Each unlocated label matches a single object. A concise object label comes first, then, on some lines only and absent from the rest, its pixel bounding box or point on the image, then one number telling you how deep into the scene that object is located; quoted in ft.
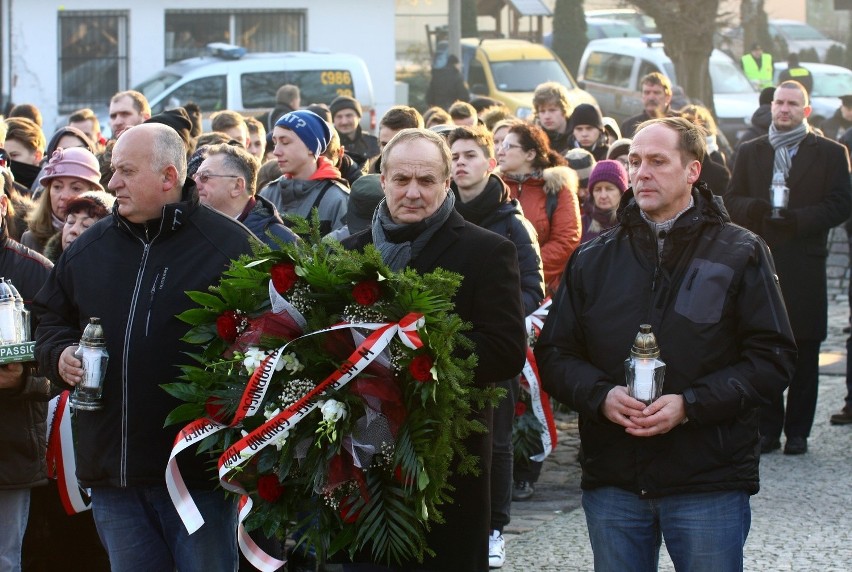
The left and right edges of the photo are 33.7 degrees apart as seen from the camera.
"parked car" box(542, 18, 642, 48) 123.44
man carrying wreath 16.01
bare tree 82.58
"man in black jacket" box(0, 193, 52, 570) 18.63
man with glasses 22.97
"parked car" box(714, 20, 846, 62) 122.21
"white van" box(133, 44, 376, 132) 74.33
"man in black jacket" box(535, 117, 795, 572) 15.12
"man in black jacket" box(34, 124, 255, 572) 16.40
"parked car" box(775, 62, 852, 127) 86.17
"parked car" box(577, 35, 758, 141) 82.28
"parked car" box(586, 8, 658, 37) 126.81
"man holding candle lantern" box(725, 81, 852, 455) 30.68
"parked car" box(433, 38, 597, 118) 87.61
